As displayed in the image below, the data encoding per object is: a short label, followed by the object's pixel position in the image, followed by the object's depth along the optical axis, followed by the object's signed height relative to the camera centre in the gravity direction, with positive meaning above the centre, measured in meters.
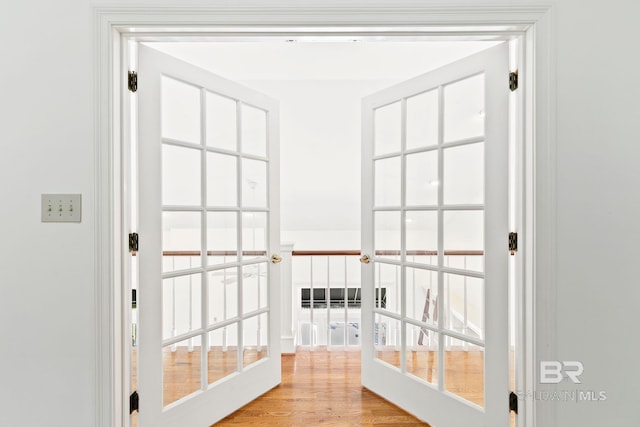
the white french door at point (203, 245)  1.42 -0.16
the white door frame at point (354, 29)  1.23 +0.46
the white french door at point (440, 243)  1.42 -0.15
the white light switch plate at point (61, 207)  1.23 +0.03
